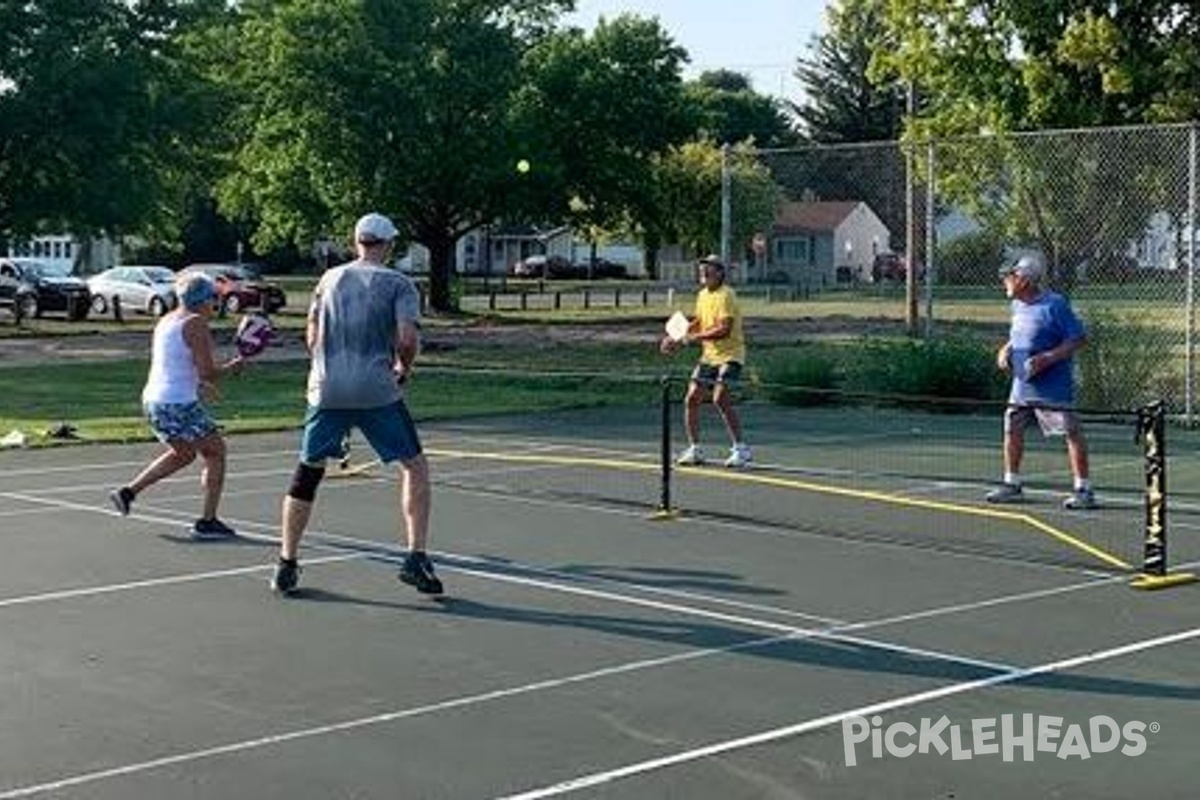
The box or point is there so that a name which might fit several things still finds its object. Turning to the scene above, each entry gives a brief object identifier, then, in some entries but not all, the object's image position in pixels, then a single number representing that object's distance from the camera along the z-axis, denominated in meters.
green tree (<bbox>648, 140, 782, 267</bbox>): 60.38
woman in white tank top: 12.99
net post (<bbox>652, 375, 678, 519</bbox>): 13.97
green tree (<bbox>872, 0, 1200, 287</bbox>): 22.73
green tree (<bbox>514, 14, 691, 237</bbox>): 54.16
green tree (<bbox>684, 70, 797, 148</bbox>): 129.12
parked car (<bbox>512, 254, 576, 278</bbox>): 104.81
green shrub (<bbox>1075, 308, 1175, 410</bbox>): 22.38
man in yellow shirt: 17.16
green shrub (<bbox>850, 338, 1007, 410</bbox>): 23.83
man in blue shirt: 14.47
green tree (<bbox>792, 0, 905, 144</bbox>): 125.25
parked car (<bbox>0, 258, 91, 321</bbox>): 53.34
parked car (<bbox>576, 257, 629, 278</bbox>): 104.62
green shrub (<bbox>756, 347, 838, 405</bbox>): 24.88
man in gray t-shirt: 10.45
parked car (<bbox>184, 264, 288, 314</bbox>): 54.78
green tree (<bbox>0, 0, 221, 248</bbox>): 41.88
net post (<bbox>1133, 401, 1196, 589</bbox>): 11.09
